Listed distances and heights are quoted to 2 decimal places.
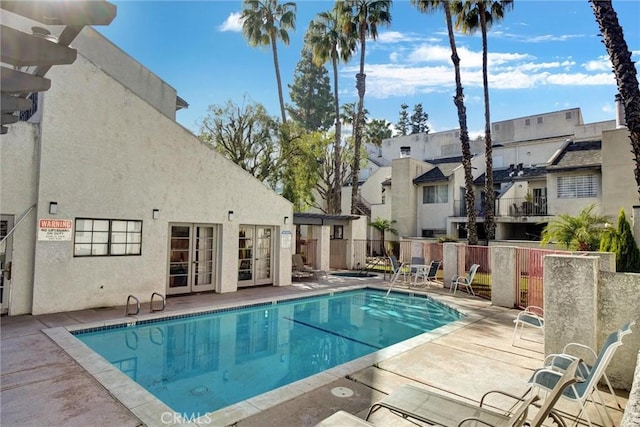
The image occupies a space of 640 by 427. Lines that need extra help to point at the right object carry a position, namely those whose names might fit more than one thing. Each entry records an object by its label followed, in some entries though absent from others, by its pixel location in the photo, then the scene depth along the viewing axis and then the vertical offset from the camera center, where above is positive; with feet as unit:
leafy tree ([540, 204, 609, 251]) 40.11 +0.39
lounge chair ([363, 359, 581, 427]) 9.99 -5.97
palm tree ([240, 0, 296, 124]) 85.35 +51.13
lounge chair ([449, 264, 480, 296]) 42.01 -6.12
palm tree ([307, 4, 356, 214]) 83.51 +44.17
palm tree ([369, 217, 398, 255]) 91.97 +1.41
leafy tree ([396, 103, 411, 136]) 215.31 +67.68
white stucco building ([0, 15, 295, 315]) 29.45 +2.53
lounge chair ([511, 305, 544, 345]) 24.23 -6.12
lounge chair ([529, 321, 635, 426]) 11.70 -5.42
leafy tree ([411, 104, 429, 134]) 212.84 +67.95
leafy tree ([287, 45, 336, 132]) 137.32 +52.29
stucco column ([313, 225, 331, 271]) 62.75 -2.95
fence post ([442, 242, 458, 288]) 47.62 -4.07
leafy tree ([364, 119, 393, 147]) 147.33 +43.42
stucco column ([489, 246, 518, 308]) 35.88 -4.44
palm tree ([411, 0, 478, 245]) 60.90 +22.05
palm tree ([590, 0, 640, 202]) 25.02 +12.21
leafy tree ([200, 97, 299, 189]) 68.69 +18.33
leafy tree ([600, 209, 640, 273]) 31.38 -1.13
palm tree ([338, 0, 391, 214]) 76.38 +46.12
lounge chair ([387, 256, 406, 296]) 45.78 -5.01
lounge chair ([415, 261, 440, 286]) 47.19 -5.33
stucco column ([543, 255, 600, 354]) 16.89 -3.30
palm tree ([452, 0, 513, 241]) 66.33 +40.46
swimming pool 19.56 -8.78
